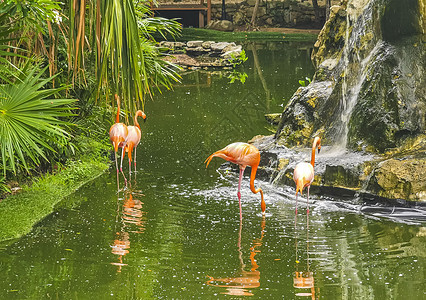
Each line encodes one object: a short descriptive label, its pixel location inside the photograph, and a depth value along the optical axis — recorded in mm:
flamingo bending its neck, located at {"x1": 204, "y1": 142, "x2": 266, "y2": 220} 9389
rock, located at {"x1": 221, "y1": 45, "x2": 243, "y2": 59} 27439
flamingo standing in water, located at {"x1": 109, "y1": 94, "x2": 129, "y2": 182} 10880
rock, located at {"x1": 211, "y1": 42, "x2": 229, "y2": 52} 28036
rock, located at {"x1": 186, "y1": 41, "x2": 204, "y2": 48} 28656
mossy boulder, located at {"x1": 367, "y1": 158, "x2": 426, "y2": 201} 9950
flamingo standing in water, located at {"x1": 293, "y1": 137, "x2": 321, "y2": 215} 9055
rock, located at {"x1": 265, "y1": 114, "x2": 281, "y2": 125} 16798
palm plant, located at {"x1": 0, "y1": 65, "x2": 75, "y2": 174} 8411
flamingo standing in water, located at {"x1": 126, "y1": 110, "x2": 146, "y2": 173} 11393
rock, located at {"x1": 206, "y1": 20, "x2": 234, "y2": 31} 36005
